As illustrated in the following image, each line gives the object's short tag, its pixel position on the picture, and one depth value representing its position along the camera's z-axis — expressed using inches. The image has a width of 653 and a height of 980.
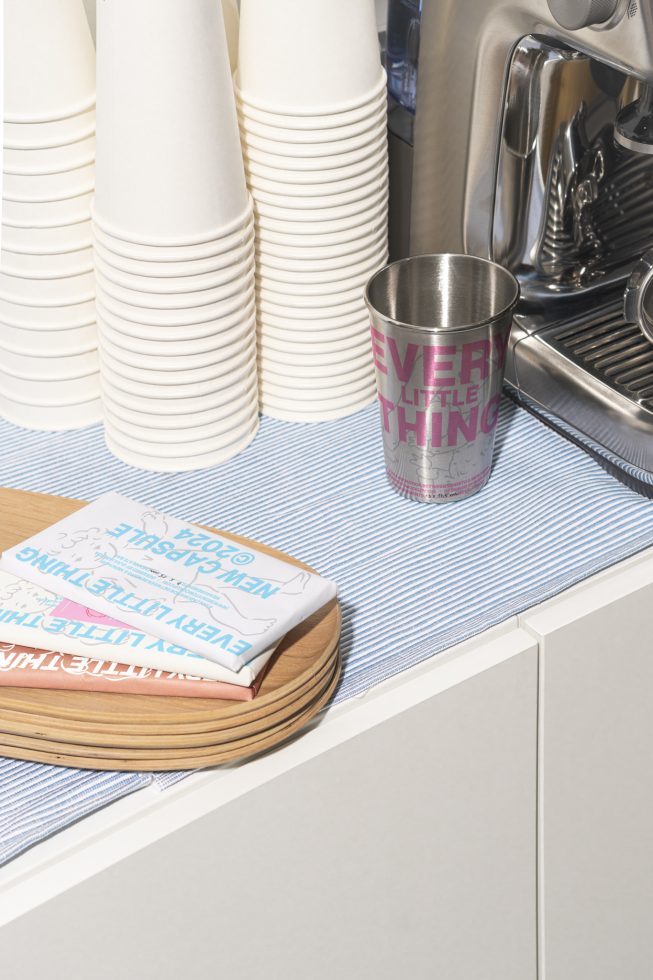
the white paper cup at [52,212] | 56.4
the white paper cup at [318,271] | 57.1
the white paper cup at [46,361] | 57.9
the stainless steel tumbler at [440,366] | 53.8
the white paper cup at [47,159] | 56.0
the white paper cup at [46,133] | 55.7
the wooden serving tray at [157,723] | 49.6
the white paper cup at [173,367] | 55.8
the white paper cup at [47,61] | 54.6
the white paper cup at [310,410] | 59.0
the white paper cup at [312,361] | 58.1
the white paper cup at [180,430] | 57.0
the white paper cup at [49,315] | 57.4
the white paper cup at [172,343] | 55.6
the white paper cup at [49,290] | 57.1
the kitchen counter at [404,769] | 50.3
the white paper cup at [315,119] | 55.6
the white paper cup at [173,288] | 54.9
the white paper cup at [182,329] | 55.4
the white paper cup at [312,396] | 58.7
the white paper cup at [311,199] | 56.3
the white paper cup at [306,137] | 55.7
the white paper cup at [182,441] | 57.1
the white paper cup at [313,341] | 57.9
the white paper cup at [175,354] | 55.6
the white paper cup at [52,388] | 58.5
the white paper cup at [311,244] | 56.7
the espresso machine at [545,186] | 55.8
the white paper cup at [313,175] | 56.0
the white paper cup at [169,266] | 54.8
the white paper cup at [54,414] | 58.9
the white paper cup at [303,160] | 55.9
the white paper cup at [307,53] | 54.6
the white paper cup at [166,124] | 52.7
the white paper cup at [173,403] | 56.4
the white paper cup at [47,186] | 56.2
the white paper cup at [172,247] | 54.6
